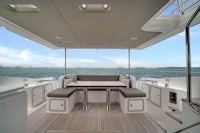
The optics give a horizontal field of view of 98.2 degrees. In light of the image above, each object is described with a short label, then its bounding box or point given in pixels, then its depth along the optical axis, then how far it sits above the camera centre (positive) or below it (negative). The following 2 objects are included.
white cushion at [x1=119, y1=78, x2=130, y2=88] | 2.94 -0.47
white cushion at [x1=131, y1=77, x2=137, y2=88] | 2.94 -0.55
